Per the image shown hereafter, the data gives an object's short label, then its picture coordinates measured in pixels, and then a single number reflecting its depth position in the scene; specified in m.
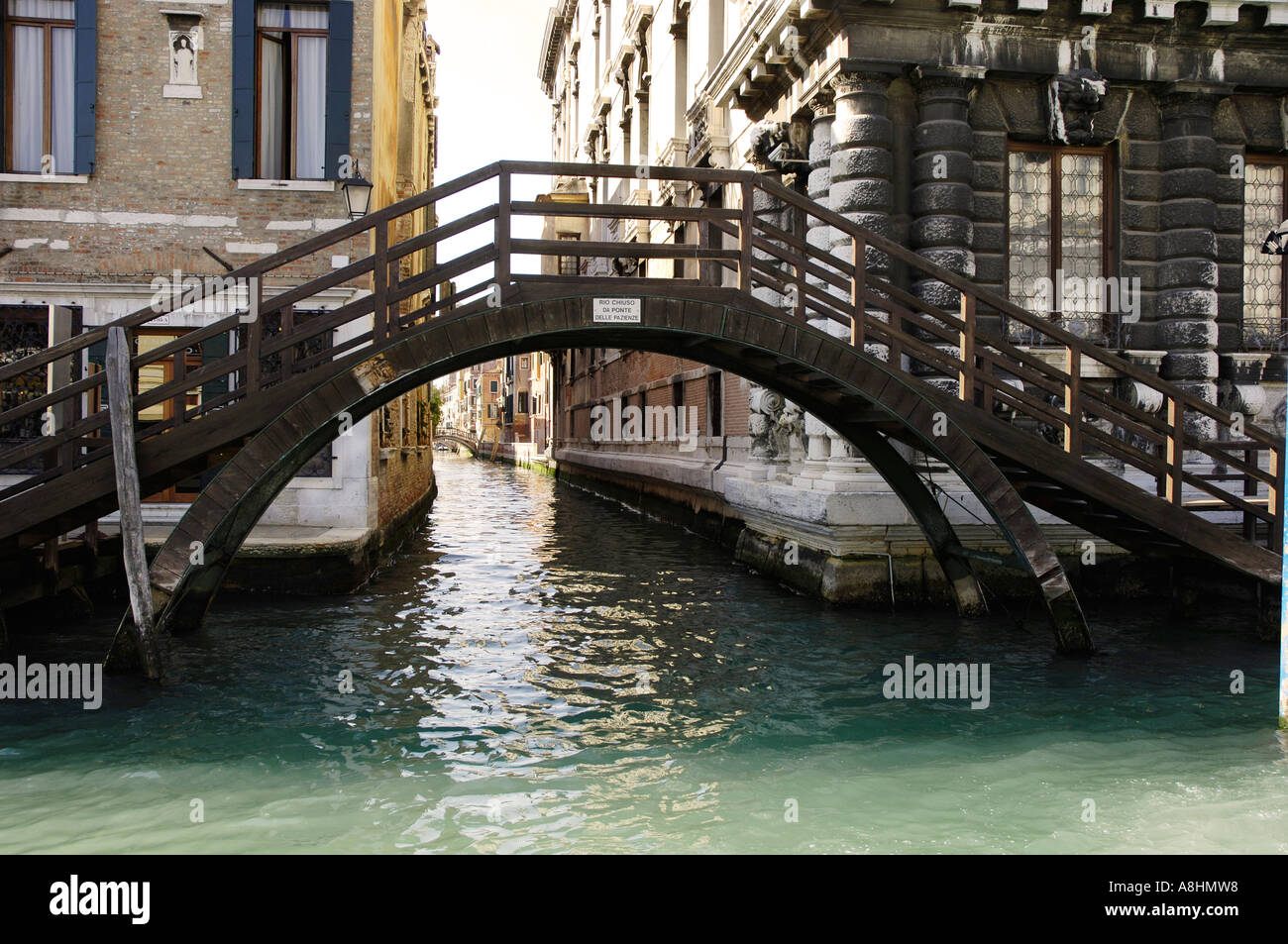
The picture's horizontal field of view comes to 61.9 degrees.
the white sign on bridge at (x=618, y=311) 8.65
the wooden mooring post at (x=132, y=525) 8.08
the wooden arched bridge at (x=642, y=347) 8.31
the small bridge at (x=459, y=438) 93.91
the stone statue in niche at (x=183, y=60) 13.37
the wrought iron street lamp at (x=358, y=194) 12.38
